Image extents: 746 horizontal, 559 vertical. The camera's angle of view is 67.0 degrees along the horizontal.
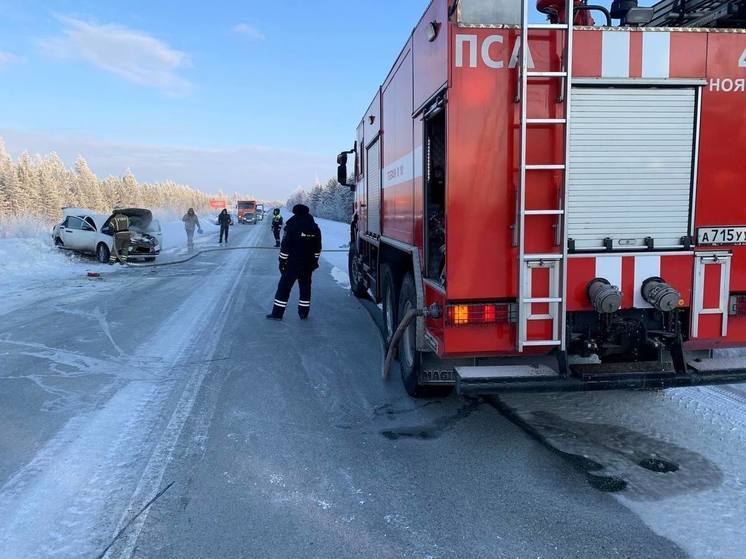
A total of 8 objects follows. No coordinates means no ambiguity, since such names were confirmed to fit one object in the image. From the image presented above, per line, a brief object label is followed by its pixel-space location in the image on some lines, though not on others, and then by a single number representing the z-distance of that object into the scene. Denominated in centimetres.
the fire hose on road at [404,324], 403
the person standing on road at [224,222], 2964
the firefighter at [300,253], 915
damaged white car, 1803
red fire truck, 367
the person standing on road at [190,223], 2380
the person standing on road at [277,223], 2720
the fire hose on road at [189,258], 1733
